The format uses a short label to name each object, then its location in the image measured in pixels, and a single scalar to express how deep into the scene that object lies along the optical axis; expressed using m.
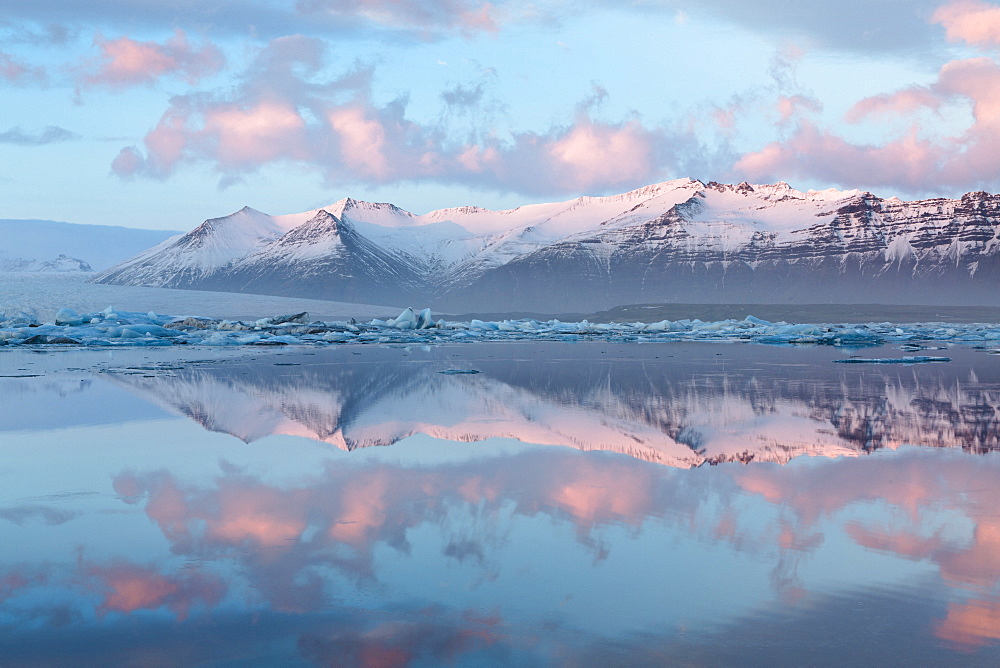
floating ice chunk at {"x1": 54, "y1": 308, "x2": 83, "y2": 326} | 44.84
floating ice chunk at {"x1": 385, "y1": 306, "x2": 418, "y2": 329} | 56.87
